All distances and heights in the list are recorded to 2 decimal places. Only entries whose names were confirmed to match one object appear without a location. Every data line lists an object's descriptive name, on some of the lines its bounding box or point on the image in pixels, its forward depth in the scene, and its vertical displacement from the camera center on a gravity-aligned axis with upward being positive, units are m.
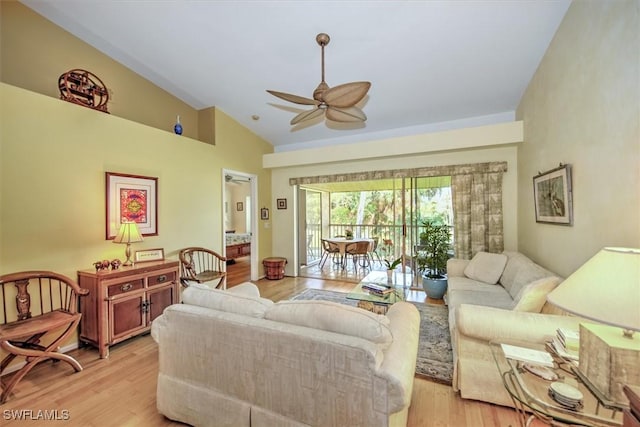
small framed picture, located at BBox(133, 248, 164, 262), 3.21 -0.46
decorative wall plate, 2.70 +1.40
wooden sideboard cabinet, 2.52 -0.86
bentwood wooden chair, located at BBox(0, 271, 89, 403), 2.01 -0.84
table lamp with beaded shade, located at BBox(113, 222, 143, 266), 2.83 -0.18
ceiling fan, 2.29 +1.09
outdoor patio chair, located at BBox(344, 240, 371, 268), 5.74 -0.72
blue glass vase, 3.88 +1.32
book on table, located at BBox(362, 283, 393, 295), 2.93 -0.83
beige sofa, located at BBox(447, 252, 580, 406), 1.74 -0.79
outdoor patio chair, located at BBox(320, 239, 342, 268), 6.05 -0.78
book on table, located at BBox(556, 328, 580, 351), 1.41 -0.70
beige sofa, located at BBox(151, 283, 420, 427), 1.19 -0.75
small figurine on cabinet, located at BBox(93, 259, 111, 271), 2.72 -0.48
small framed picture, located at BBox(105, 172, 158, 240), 3.02 +0.21
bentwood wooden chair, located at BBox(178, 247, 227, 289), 3.70 -0.76
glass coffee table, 2.80 -0.89
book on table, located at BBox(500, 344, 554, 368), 1.37 -0.77
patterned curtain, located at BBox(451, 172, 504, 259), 4.07 +0.03
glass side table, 1.03 -0.79
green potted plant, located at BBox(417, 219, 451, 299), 4.04 -0.71
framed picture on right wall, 2.32 +0.18
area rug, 2.23 -1.32
